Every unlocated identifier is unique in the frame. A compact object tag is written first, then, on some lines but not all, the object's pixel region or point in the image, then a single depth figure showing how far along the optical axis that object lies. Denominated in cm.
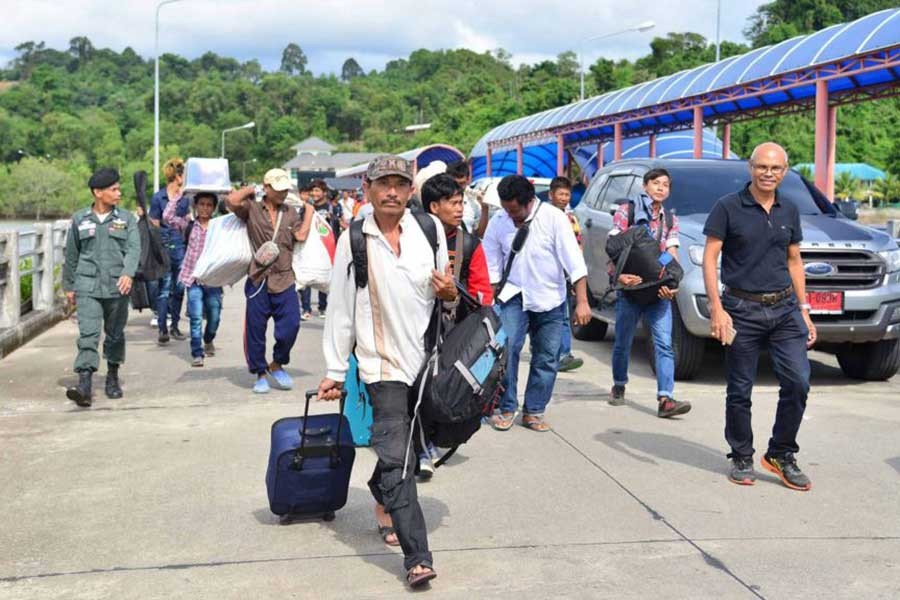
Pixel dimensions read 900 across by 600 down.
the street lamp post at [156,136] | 3681
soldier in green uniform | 839
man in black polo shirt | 594
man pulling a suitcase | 458
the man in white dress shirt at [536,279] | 741
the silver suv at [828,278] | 891
